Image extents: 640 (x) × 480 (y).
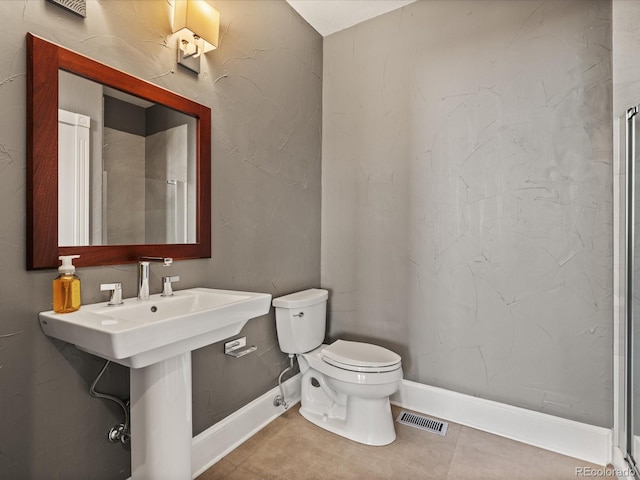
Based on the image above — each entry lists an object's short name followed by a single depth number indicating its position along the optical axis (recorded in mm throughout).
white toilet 1744
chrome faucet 1307
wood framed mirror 1059
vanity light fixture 1418
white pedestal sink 972
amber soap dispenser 1078
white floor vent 1918
